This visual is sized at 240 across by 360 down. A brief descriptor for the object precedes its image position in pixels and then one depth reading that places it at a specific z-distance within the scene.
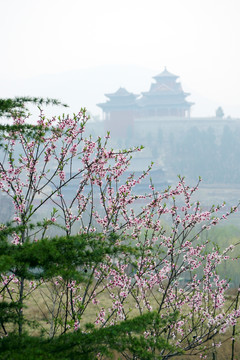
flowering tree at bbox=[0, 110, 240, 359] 8.10
